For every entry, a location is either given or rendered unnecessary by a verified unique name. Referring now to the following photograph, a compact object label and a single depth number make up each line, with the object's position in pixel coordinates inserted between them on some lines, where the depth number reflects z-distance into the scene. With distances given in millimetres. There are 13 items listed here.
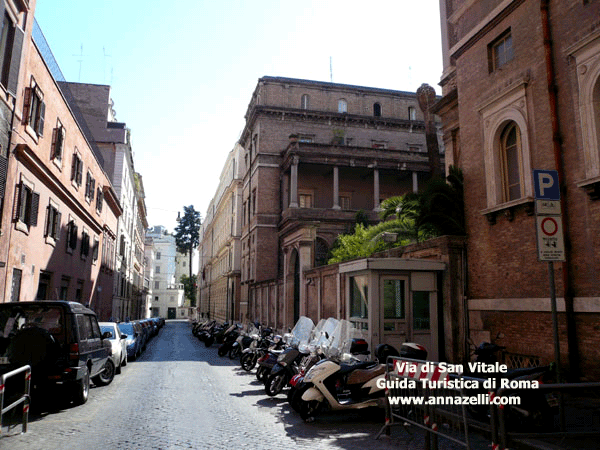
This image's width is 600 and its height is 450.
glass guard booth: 11734
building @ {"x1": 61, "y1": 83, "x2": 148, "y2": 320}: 35312
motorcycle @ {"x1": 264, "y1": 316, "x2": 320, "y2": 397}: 9758
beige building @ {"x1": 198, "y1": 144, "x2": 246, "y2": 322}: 44469
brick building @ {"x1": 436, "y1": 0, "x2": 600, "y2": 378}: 8688
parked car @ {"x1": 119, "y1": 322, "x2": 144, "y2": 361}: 17156
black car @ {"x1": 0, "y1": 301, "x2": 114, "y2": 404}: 7941
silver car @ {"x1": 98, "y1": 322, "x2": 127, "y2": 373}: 12627
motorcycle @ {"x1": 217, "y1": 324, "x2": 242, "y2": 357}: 19344
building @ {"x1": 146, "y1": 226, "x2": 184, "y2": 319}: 103312
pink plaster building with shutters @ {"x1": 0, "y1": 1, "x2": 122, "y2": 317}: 13211
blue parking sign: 6504
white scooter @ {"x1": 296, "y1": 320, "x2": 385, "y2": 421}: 7633
